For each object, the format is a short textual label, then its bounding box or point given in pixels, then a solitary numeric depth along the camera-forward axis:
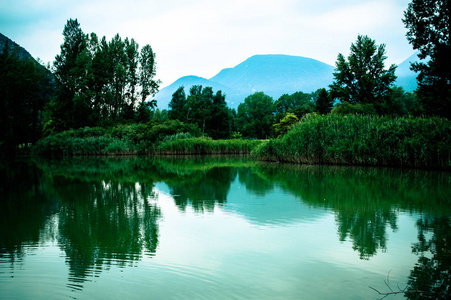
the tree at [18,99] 42.09
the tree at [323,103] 59.42
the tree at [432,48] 20.50
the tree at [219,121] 71.06
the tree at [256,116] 86.75
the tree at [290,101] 99.39
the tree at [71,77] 47.00
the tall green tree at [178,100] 82.44
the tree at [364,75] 48.50
